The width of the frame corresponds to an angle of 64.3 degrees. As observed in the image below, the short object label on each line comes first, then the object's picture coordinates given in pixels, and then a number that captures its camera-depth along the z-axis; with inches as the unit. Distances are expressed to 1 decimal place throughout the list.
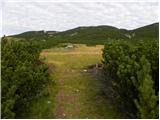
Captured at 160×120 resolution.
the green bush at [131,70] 220.2
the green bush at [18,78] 211.8
